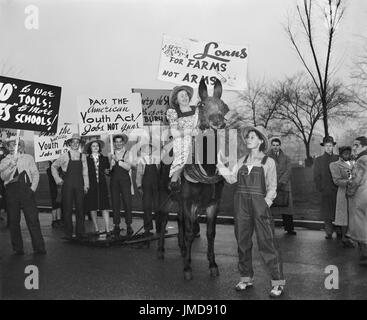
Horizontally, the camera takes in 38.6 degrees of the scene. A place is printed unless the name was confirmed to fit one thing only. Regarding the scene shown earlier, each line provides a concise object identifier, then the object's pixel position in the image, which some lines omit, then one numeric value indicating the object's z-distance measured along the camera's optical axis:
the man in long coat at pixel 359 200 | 6.14
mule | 5.29
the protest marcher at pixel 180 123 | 5.41
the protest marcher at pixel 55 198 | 8.88
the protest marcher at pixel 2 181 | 6.68
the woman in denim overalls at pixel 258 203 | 4.88
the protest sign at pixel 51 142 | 7.14
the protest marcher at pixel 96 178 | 8.12
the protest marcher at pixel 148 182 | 7.70
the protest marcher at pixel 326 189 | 7.65
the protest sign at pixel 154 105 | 6.02
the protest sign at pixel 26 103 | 5.60
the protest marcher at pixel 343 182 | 7.20
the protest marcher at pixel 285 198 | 7.55
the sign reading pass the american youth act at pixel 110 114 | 6.29
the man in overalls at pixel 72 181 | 7.70
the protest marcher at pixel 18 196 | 6.41
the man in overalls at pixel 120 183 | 7.80
